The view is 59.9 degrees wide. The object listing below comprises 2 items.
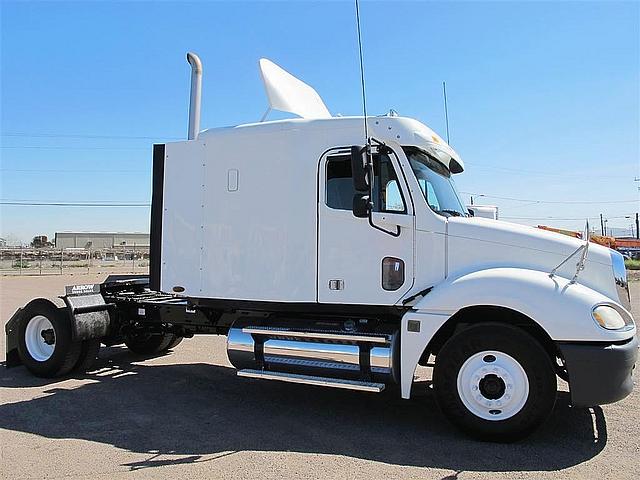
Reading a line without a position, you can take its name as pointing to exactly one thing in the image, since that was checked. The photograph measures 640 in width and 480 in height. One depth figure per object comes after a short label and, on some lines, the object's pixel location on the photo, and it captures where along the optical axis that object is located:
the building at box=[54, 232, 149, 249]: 116.12
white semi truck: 4.93
